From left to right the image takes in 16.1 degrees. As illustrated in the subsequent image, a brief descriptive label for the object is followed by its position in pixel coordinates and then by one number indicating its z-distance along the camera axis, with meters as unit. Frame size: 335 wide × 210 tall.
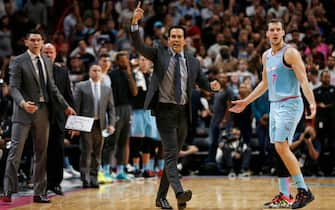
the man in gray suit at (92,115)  18.73
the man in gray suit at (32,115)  14.52
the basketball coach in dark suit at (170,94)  13.21
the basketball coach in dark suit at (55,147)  16.52
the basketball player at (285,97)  12.93
